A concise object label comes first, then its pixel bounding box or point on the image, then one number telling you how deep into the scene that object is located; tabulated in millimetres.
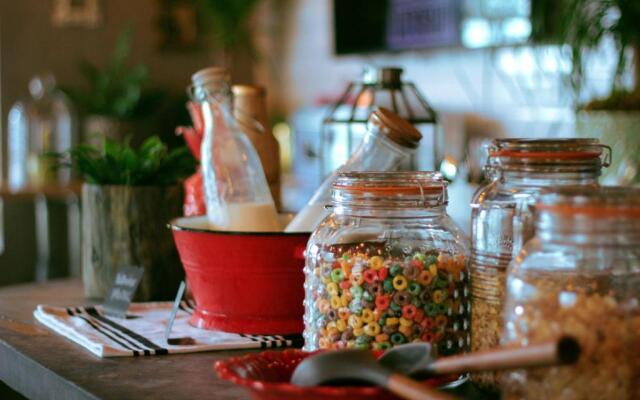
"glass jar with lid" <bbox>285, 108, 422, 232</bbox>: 1101
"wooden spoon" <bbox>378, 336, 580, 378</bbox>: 667
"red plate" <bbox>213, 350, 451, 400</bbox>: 763
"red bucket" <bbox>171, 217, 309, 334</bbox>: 1159
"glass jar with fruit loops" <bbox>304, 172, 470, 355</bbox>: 908
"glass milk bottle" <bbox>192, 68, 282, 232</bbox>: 1273
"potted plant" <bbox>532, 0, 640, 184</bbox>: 2391
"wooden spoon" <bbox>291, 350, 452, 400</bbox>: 761
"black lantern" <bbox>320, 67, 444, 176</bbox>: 1626
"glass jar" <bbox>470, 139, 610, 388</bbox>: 875
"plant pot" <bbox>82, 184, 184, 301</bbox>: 1459
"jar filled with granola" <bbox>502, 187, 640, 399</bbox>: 703
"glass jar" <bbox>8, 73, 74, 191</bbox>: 4523
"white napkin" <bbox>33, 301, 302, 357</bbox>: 1129
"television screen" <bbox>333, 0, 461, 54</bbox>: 4320
